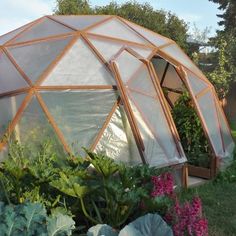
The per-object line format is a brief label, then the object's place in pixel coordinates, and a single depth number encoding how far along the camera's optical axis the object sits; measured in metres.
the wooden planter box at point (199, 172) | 6.68
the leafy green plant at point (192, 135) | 7.12
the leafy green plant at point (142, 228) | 3.29
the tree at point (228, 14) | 24.88
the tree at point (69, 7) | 23.81
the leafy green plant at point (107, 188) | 3.91
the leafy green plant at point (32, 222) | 3.43
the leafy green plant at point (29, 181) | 4.06
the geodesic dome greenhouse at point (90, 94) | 5.57
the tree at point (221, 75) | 14.38
